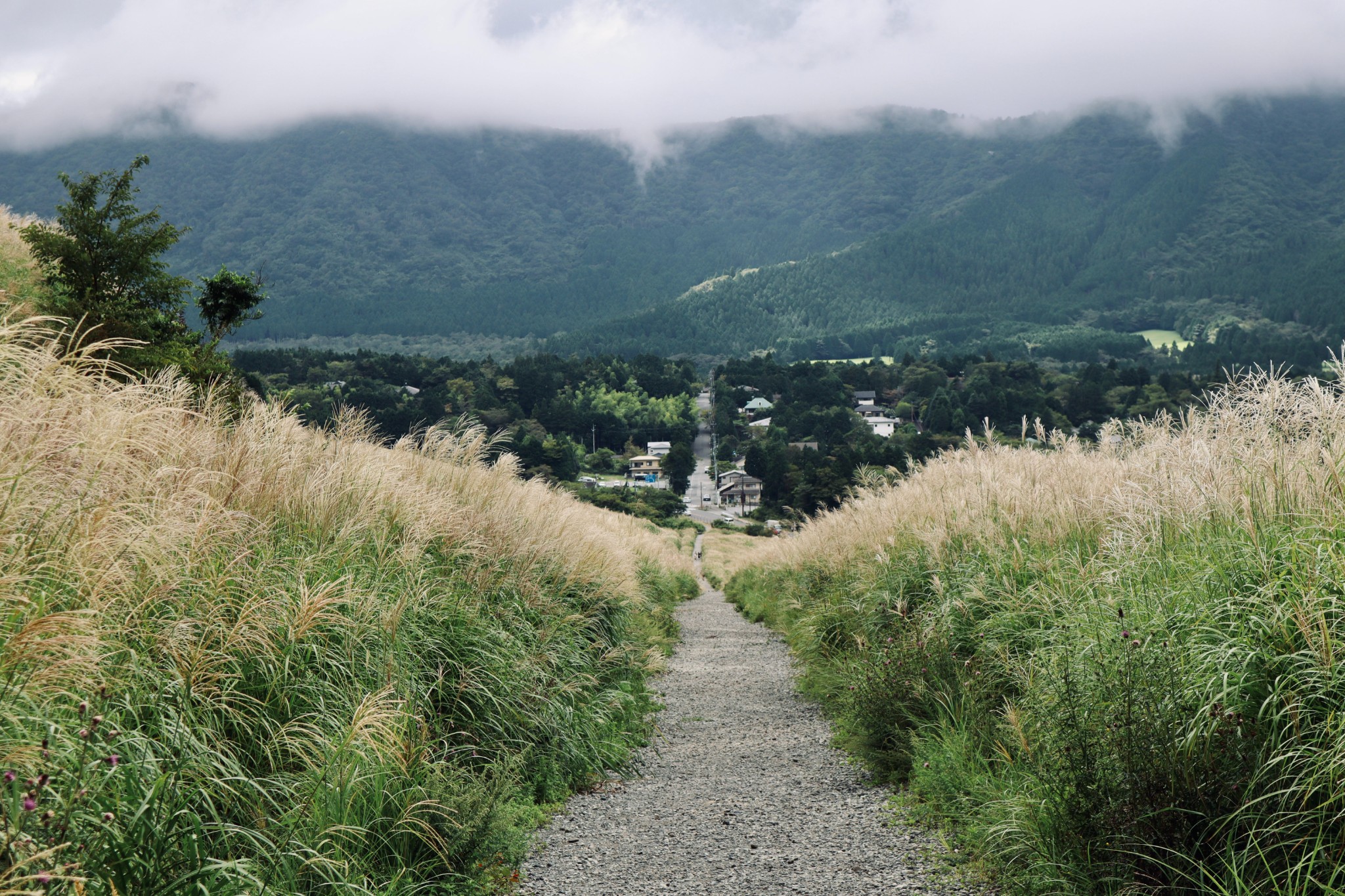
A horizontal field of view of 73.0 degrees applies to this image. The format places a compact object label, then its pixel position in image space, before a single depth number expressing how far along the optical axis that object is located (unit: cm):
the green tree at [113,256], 1282
